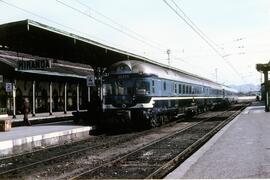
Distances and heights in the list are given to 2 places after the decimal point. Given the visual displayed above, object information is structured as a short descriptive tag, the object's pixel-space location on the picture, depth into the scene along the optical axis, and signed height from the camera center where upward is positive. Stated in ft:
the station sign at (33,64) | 74.91 +6.99
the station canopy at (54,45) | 60.39 +9.44
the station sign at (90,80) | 72.38 +3.85
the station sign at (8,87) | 81.30 +3.34
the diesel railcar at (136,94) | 67.67 +1.44
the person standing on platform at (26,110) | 75.97 -0.76
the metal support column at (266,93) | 105.69 +1.94
